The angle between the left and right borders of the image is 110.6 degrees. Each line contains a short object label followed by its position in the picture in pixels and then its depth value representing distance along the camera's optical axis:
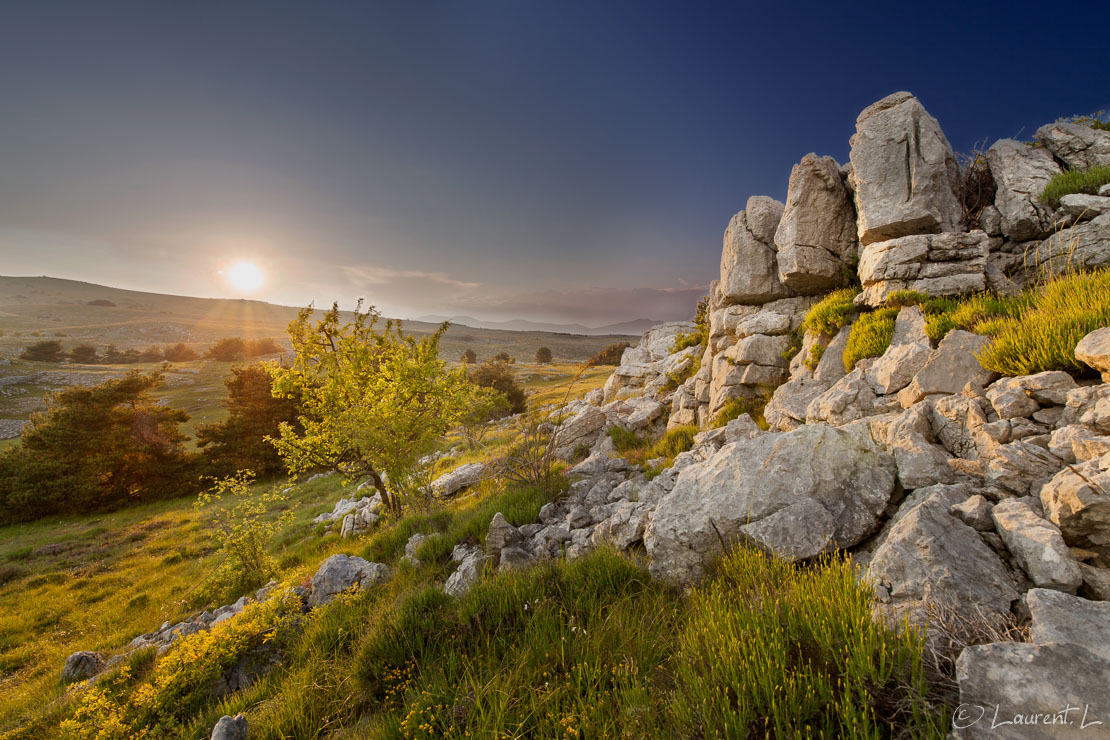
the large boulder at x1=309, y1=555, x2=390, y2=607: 7.04
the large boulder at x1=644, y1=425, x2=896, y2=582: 4.64
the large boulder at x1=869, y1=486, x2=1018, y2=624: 2.99
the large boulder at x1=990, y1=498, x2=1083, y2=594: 3.01
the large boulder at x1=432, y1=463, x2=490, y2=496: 14.31
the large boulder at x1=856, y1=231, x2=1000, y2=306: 9.80
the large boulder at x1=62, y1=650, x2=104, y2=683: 8.06
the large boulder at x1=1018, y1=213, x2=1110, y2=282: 8.47
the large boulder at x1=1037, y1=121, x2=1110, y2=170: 11.59
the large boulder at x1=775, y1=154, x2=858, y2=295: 13.62
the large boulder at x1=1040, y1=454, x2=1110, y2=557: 3.15
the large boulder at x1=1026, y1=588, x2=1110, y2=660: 2.42
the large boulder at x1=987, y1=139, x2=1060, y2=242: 10.20
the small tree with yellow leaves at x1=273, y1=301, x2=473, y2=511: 10.98
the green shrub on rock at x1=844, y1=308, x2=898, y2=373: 9.59
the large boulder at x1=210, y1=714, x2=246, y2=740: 4.06
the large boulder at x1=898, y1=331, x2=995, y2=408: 6.44
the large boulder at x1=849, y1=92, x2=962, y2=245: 11.23
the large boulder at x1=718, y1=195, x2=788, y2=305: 15.55
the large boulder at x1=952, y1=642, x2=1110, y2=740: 2.04
